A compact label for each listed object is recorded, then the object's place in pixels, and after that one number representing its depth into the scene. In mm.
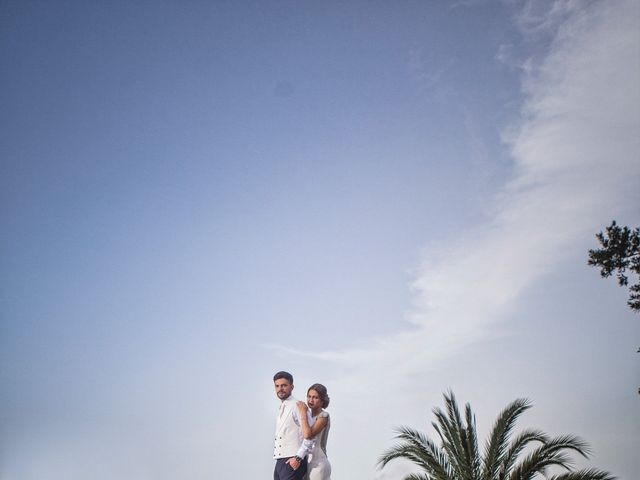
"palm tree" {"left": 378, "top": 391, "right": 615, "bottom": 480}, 12133
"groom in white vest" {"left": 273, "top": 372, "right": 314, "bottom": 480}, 4512
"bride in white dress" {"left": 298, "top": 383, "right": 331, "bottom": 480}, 4508
